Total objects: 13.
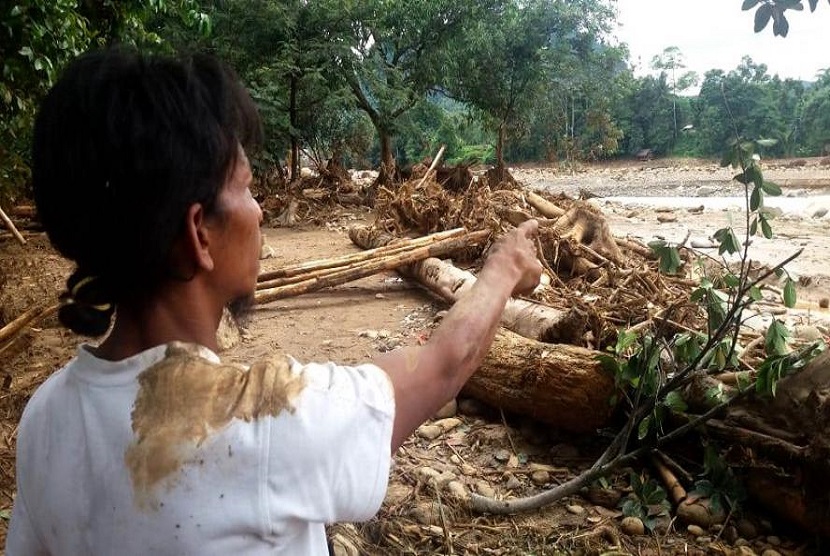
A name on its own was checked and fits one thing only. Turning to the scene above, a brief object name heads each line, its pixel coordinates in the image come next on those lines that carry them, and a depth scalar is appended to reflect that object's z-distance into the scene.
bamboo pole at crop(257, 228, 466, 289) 5.84
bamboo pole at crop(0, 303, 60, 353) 3.92
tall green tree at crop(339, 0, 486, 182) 13.49
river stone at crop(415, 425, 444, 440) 3.29
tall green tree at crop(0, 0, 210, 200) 3.13
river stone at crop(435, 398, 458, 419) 3.48
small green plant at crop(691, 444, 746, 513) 2.44
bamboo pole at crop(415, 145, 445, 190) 9.33
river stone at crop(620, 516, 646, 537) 2.43
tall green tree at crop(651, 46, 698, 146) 20.16
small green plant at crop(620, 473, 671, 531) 2.49
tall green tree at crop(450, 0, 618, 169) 15.00
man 0.82
